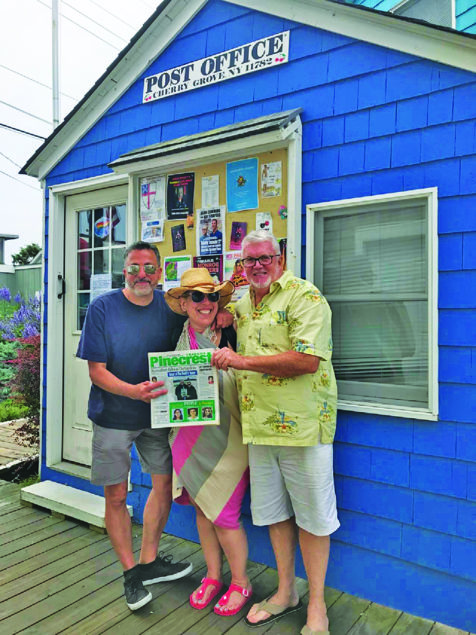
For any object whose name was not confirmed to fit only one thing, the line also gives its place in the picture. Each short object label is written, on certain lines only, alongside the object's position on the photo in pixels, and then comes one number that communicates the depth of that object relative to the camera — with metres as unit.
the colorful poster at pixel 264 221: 2.94
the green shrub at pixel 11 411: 7.08
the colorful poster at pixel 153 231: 3.41
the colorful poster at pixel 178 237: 3.32
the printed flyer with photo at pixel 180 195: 3.28
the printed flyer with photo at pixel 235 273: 3.01
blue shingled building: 2.41
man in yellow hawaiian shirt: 2.28
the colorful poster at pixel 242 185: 3.00
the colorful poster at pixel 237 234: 3.04
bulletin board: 2.93
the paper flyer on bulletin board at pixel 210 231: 3.14
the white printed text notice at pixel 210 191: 3.16
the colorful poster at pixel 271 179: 2.92
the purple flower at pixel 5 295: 11.58
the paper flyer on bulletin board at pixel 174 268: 3.31
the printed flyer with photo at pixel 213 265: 3.14
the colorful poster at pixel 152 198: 3.42
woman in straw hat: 2.56
